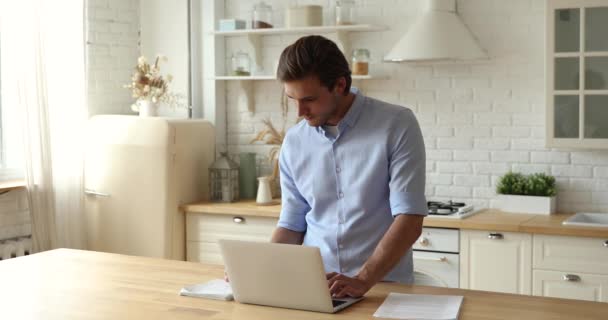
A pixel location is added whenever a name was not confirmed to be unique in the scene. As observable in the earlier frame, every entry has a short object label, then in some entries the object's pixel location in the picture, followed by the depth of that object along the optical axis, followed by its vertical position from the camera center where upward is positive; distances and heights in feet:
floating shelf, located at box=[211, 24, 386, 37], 16.11 +1.49
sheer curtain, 15.44 +0.04
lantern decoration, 16.98 -1.67
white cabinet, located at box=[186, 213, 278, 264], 15.97 -2.63
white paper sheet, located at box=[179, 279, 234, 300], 8.36 -2.02
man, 8.63 -0.82
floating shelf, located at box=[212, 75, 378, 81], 16.11 +0.50
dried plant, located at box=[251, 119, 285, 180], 17.53 -0.84
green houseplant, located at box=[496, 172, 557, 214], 14.89 -1.80
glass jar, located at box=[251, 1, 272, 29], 17.16 +1.84
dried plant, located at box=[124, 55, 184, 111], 17.06 +0.42
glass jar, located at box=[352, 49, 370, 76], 16.16 +0.76
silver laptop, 7.55 -1.69
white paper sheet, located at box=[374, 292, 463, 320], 7.45 -2.01
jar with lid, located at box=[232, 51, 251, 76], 17.56 +0.85
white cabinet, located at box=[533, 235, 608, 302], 13.17 -2.83
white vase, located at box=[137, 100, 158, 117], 17.01 -0.14
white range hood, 14.98 +1.11
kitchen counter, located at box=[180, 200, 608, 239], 13.25 -2.16
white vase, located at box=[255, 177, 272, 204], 16.47 -1.87
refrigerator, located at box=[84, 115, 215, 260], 16.26 -1.63
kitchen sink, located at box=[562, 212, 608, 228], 14.65 -2.23
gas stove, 14.46 -2.06
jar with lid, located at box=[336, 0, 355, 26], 16.57 +1.84
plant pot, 14.82 -1.99
